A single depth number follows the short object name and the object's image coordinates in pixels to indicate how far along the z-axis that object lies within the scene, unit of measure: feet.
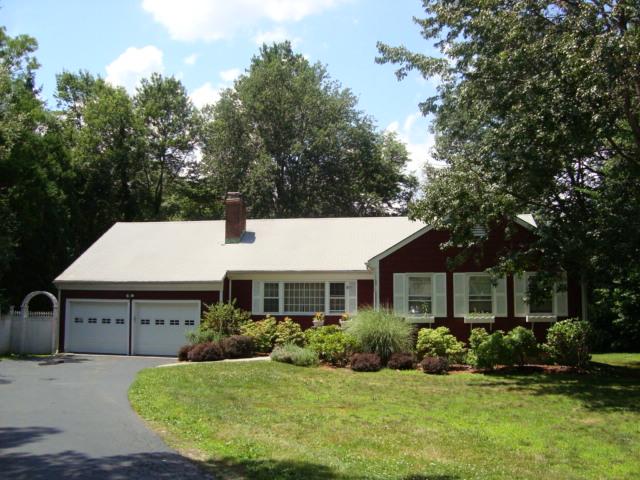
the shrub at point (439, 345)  65.98
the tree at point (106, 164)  126.93
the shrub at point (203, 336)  72.64
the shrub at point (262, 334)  73.51
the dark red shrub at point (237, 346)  68.95
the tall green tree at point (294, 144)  135.23
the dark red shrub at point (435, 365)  60.56
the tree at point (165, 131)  141.38
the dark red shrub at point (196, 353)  66.74
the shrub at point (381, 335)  65.31
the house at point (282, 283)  72.90
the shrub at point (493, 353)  61.36
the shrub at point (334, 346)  65.98
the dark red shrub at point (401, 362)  62.85
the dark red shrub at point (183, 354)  69.41
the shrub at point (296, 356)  64.03
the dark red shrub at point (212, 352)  67.00
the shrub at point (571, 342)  62.75
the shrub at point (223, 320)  75.15
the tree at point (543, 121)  46.29
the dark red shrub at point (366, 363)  61.31
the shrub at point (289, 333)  72.95
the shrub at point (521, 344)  62.39
